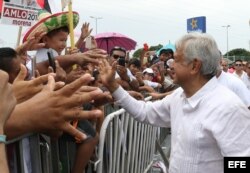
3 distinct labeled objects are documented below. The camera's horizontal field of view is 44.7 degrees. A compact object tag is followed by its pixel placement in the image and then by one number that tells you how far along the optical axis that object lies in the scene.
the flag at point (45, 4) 4.29
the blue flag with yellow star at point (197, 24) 8.40
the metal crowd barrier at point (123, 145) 2.65
